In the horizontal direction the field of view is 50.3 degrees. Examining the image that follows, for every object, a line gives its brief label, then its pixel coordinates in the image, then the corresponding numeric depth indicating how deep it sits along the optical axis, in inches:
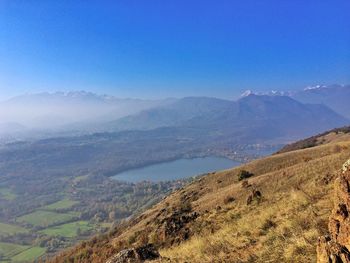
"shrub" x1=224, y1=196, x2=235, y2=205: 948.0
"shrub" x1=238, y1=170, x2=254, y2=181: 1330.0
